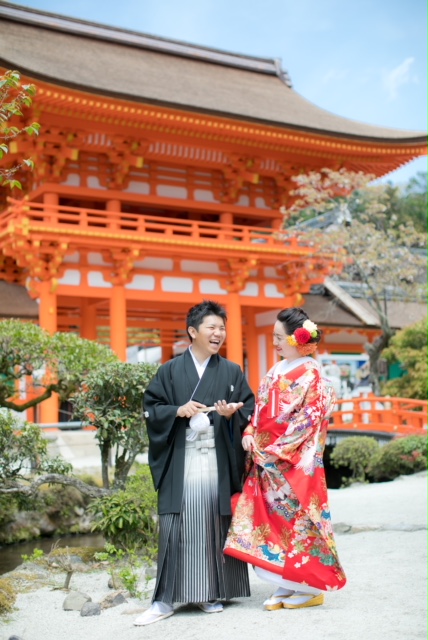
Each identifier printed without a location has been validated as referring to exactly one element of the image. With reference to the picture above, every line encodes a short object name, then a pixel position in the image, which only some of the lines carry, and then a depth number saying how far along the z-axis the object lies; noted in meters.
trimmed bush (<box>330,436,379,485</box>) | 12.73
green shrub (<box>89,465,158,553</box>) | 6.34
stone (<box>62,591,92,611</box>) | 4.82
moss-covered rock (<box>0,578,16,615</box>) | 4.77
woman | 4.09
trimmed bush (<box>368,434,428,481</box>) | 11.73
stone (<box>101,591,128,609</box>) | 4.74
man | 4.20
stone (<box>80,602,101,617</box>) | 4.61
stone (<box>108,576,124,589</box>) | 5.37
